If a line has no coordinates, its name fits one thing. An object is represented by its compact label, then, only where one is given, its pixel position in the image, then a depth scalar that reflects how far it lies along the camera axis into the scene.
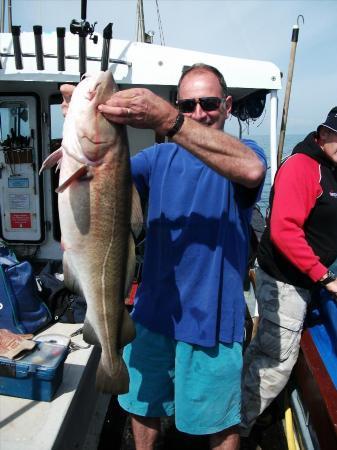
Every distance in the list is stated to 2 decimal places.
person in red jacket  2.79
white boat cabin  4.17
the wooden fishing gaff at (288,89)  5.29
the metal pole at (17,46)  3.67
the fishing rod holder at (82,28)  2.63
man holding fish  2.04
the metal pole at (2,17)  6.29
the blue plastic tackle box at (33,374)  2.43
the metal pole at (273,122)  4.67
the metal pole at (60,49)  3.65
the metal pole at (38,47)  3.71
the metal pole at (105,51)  3.34
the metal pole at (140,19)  8.44
